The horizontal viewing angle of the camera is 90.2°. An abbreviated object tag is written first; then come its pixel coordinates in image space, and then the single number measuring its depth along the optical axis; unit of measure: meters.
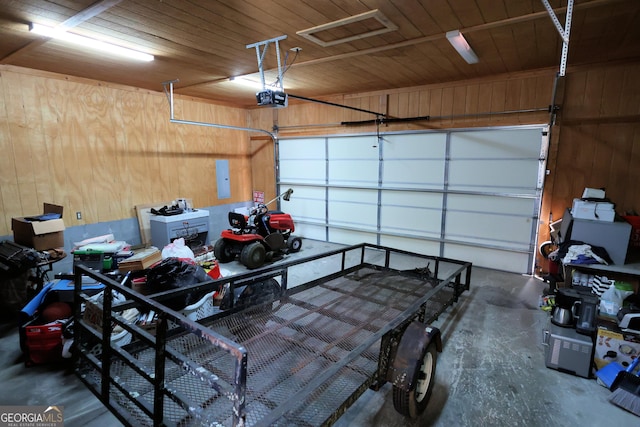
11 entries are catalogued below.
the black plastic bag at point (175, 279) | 2.94
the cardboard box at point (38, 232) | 3.68
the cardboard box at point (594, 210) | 3.62
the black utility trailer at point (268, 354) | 1.50
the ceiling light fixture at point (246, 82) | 5.08
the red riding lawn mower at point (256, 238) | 5.23
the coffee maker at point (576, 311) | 2.66
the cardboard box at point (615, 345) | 2.55
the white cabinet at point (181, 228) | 5.60
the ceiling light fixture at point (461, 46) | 3.21
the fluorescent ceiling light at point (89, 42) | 3.15
